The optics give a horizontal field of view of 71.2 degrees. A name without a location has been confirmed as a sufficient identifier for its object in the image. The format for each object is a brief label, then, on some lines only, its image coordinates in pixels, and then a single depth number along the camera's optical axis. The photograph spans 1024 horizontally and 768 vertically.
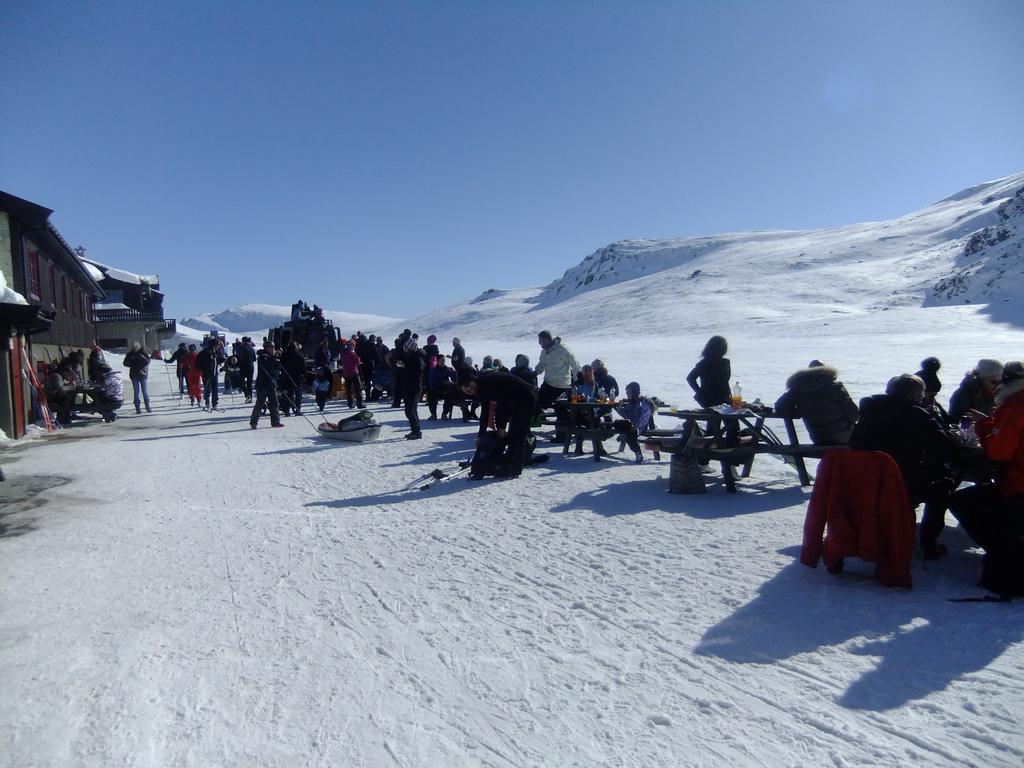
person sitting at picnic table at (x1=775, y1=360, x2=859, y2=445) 7.00
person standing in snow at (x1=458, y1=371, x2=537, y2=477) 8.65
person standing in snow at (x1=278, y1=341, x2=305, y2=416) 15.87
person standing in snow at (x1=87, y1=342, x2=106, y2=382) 16.81
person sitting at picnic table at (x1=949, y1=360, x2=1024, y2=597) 4.39
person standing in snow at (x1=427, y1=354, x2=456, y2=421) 14.84
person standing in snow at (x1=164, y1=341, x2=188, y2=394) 24.00
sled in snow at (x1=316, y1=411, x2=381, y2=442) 12.11
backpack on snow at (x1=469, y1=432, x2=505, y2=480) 8.65
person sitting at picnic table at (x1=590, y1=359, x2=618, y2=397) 11.93
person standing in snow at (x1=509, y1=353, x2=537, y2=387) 11.74
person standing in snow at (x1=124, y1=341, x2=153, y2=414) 17.66
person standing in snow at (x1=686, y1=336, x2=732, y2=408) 8.62
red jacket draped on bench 4.60
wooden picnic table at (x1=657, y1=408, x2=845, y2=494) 7.31
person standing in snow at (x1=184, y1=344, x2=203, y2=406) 20.41
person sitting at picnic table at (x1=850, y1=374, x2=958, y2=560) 4.91
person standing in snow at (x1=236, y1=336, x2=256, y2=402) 19.78
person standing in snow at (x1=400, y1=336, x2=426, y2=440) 12.13
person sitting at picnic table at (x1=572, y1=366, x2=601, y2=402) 11.11
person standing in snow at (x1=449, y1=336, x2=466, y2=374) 14.83
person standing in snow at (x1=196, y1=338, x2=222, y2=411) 18.67
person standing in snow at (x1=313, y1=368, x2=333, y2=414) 17.50
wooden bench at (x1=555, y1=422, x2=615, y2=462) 9.50
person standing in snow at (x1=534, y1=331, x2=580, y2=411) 11.19
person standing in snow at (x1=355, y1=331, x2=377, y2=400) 19.35
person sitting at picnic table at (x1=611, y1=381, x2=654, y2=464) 10.18
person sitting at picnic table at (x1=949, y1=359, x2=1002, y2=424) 6.55
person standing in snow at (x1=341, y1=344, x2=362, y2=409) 17.45
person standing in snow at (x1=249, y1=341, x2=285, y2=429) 13.80
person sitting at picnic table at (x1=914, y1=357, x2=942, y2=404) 8.00
